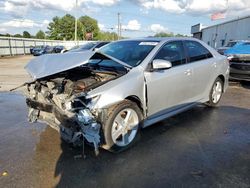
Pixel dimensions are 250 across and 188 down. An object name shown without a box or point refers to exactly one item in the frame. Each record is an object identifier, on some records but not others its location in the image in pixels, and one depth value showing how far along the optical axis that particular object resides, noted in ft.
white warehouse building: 67.68
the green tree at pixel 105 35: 261.64
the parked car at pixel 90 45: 37.43
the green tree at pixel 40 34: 269.09
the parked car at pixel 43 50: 80.37
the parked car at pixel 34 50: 86.71
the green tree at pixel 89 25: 248.91
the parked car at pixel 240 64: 21.64
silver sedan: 8.41
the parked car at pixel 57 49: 75.75
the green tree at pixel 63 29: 218.32
